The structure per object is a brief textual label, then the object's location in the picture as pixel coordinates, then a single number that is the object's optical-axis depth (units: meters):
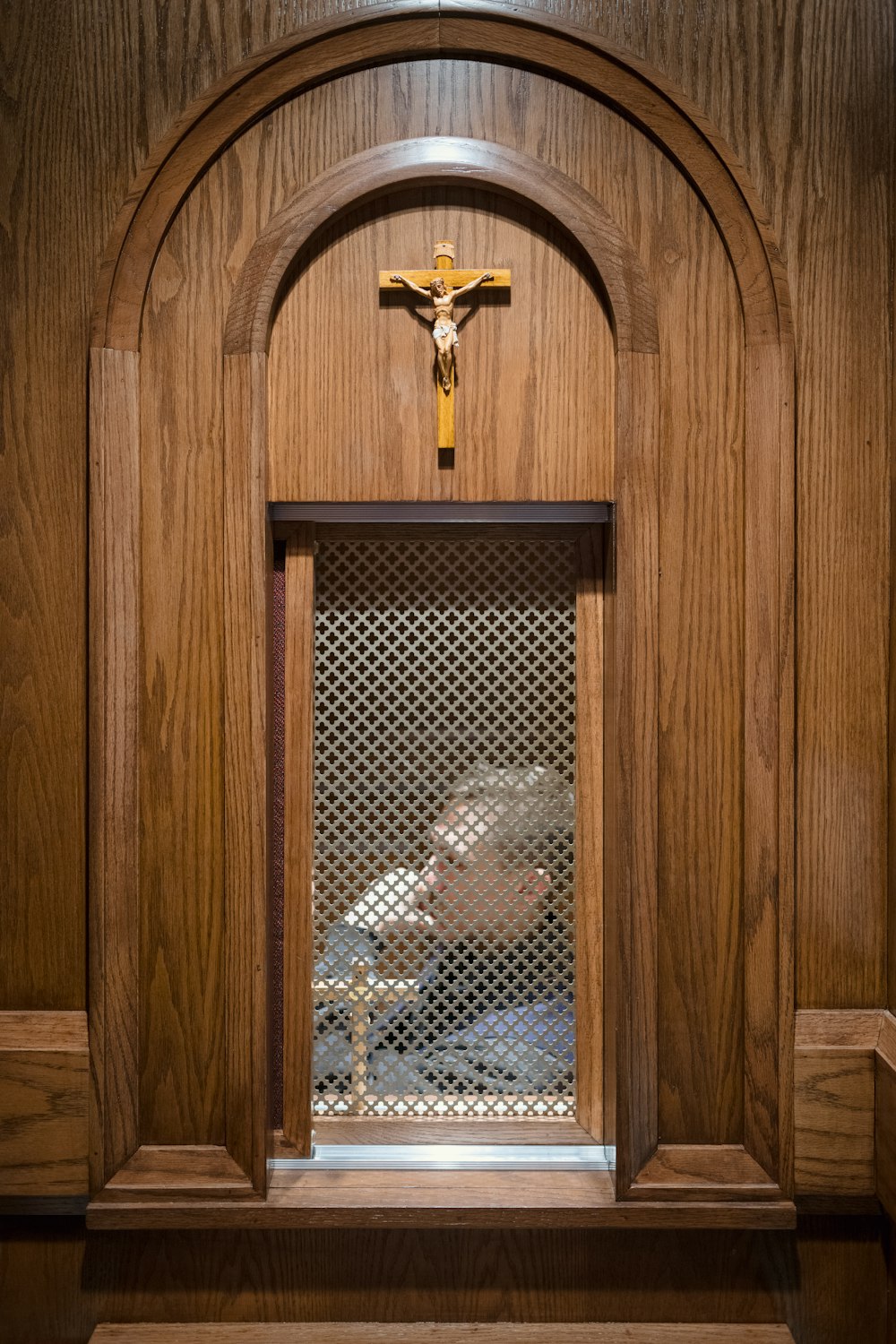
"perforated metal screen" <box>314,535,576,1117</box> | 2.10
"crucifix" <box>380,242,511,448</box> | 1.91
